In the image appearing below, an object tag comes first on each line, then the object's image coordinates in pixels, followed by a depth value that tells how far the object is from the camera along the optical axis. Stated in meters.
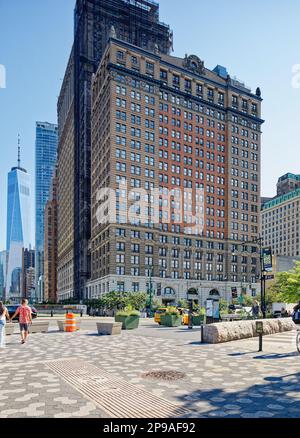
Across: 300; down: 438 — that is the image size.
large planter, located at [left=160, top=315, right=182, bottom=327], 29.57
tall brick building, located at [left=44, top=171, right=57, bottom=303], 191.38
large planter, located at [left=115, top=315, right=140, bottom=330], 26.95
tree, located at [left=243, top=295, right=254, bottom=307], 83.21
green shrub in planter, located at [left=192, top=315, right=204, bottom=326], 29.56
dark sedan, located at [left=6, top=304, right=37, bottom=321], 34.47
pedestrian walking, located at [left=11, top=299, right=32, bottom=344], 18.61
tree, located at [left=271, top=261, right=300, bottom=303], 28.88
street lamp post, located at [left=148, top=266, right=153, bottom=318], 60.78
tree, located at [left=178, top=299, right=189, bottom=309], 75.26
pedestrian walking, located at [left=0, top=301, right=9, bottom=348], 16.48
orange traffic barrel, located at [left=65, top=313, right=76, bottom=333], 25.45
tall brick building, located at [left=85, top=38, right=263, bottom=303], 90.50
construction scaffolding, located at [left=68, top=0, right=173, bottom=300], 116.74
